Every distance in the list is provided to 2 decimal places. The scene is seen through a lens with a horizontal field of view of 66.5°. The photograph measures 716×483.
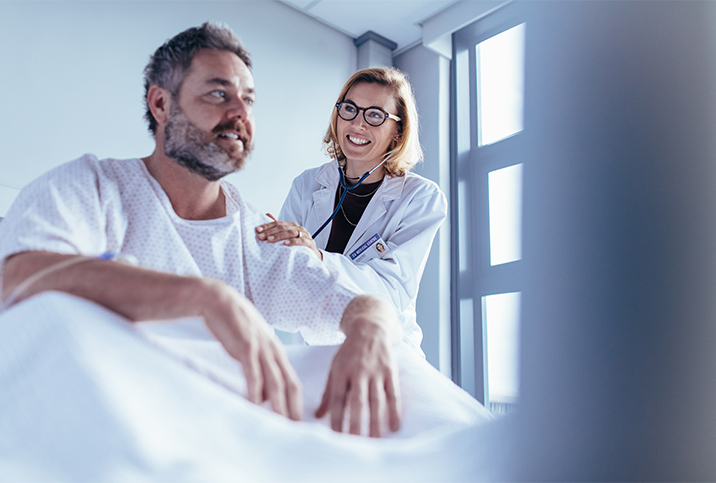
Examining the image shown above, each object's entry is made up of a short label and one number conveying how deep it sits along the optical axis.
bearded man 0.64
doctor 1.76
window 2.94
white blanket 0.48
